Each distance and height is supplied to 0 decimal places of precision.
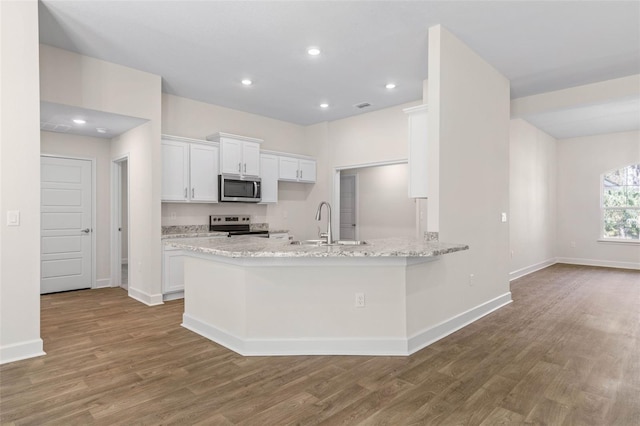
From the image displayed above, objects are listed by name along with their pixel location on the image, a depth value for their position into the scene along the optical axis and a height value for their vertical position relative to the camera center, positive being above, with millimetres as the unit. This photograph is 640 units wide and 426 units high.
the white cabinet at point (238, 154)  5754 +939
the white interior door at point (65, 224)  5371 -165
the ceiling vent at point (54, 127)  4925 +1174
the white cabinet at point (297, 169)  6699 +805
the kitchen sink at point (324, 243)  3337 -282
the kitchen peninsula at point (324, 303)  3033 -747
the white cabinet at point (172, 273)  4906 -806
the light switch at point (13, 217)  2955 -35
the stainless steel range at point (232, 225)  6046 -213
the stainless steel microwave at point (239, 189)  5730 +380
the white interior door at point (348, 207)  8680 +127
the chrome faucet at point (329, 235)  3151 -204
